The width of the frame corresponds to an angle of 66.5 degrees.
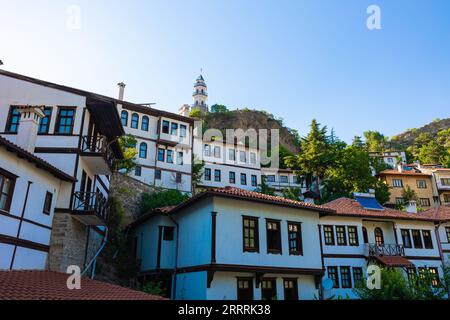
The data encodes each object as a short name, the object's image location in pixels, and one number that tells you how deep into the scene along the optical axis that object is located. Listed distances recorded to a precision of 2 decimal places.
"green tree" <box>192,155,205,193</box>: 41.19
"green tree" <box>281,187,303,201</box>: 42.58
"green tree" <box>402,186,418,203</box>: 49.80
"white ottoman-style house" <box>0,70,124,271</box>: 12.77
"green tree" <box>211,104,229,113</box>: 92.12
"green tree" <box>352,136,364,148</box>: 87.47
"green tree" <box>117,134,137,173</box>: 30.23
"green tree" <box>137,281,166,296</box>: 16.72
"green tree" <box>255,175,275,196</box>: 45.68
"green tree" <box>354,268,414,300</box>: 13.24
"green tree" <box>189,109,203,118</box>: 78.39
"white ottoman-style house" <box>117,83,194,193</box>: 36.78
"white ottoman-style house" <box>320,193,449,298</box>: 24.23
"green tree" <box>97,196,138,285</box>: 22.01
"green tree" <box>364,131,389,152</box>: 101.01
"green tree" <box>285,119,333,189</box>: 46.38
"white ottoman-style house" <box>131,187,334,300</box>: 16.06
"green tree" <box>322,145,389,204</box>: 41.47
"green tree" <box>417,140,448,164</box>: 70.38
